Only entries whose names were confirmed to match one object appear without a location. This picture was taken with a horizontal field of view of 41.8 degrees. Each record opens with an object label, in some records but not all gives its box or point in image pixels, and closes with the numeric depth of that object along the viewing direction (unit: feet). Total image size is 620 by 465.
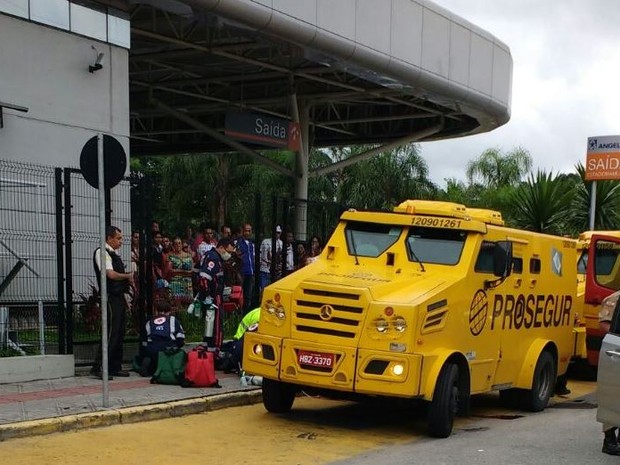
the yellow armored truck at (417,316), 26.86
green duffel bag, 34.37
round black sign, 28.53
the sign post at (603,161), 75.20
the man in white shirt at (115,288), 34.37
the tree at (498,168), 194.70
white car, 22.27
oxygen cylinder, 38.83
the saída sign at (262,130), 72.23
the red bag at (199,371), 33.78
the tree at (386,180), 144.05
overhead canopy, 53.26
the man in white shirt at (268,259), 45.83
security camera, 44.52
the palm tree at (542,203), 77.10
